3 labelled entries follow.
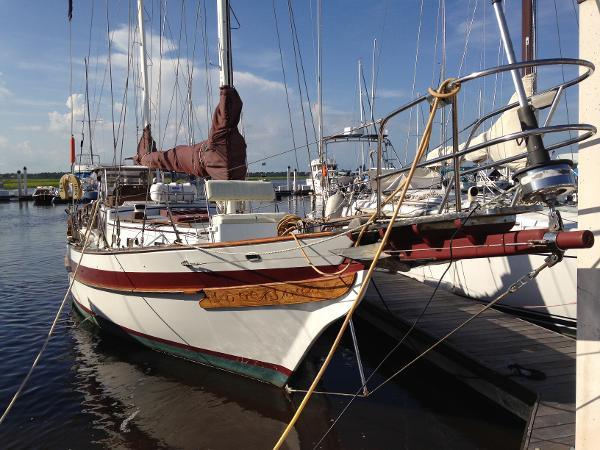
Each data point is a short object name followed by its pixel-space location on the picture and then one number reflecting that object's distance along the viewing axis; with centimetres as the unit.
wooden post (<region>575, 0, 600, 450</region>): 282
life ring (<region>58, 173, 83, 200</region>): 1025
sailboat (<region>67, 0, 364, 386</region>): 582
